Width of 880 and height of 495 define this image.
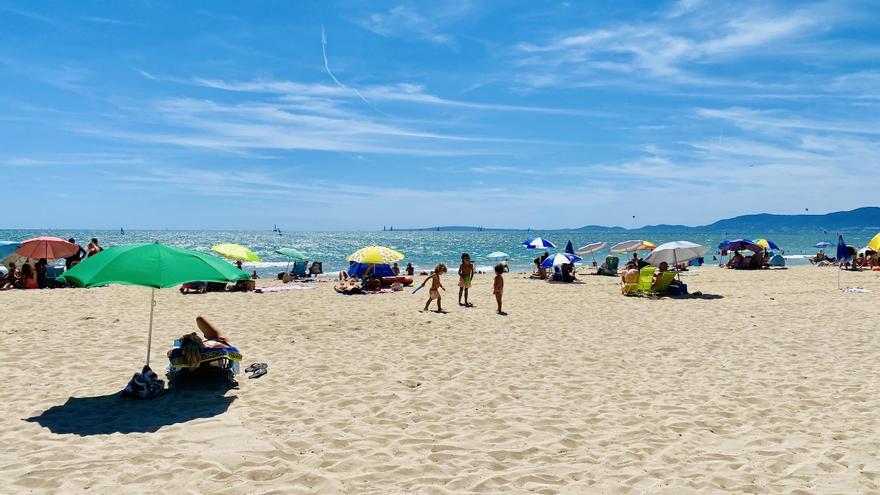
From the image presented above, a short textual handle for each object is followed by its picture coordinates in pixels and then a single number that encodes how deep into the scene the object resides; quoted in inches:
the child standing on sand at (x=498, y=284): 517.3
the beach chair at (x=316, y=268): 1080.8
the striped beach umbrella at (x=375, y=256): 640.4
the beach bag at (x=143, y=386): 229.6
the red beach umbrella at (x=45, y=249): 642.2
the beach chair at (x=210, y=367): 244.7
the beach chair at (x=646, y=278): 652.1
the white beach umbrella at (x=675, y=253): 655.8
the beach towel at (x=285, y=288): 731.7
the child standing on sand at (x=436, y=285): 517.7
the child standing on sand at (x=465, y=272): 565.0
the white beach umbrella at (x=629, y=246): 1096.1
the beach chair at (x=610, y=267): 1028.5
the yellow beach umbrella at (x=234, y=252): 617.3
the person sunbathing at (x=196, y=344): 240.8
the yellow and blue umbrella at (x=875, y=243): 658.2
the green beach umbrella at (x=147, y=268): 205.3
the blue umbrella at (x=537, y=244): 1004.2
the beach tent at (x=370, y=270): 735.7
